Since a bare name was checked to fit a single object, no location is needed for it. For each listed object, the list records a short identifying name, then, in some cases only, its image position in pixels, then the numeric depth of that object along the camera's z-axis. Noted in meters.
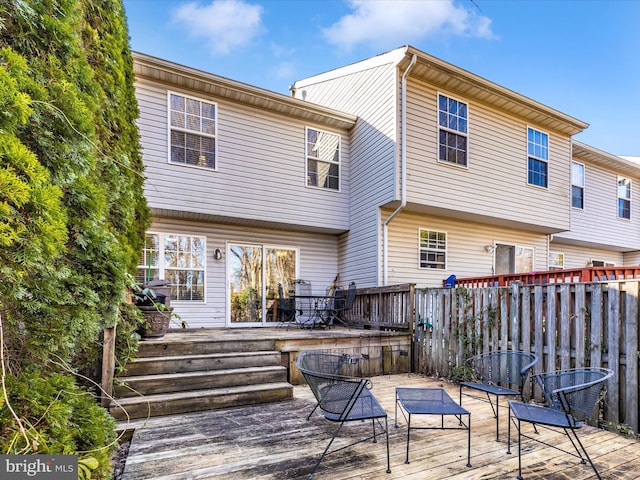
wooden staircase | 3.44
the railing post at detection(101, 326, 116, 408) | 3.17
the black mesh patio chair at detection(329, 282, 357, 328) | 6.87
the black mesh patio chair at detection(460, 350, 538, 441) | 3.30
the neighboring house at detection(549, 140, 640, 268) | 10.84
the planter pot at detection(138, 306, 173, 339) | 4.16
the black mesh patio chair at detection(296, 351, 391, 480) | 2.37
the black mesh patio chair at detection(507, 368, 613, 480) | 2.33
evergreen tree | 1.40
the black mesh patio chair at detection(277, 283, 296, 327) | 6.78
